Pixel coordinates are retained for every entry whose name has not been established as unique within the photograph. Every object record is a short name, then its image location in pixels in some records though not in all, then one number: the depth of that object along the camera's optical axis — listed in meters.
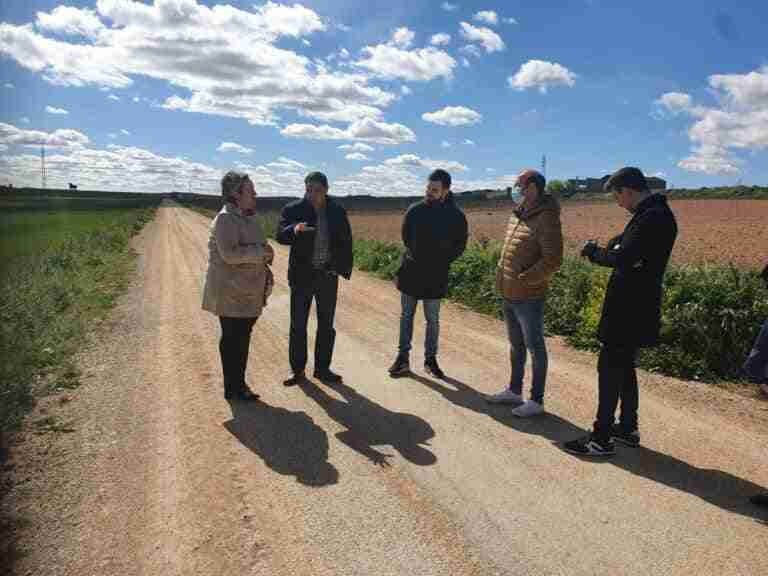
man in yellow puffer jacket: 4.70
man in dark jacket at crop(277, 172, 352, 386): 5.65
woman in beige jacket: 4.93
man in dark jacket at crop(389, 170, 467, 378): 5.88
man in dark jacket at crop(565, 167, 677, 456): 3.83
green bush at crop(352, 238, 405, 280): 14.44
